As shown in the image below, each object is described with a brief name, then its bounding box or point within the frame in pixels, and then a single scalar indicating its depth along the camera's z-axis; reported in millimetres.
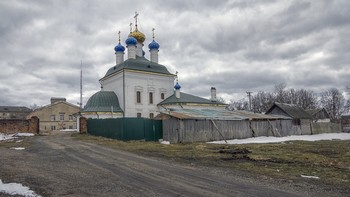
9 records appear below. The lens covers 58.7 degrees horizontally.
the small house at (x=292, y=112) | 42969
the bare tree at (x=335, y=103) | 85288
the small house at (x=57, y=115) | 59219
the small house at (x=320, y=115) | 54962
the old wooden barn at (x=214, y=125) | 23844
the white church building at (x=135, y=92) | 38781
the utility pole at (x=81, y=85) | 57294
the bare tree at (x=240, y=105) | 102625
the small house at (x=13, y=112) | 94750
